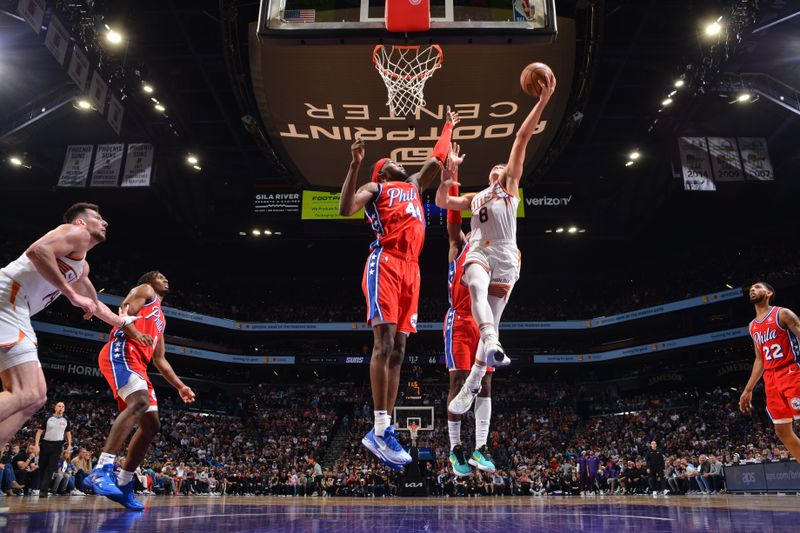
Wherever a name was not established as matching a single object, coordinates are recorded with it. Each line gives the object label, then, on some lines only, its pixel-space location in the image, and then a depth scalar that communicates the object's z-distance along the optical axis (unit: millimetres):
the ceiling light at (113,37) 14328
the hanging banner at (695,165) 18000
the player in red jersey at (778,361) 6258
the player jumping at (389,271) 4555
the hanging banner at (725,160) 18305
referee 10648
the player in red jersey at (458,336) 5469
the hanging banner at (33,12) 11930
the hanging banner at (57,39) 12992
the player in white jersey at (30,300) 3607
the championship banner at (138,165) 19312
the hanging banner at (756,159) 18391
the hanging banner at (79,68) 14211
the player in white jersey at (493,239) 4832
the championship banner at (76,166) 19297
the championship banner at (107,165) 19234
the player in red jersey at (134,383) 5484
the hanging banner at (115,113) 16639
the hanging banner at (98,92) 15406
